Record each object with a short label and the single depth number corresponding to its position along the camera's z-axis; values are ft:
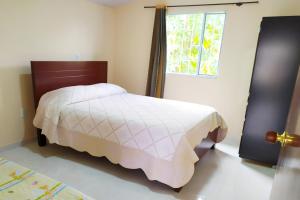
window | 10.91
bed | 6.09
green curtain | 11.56
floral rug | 3.49
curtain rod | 9.48
